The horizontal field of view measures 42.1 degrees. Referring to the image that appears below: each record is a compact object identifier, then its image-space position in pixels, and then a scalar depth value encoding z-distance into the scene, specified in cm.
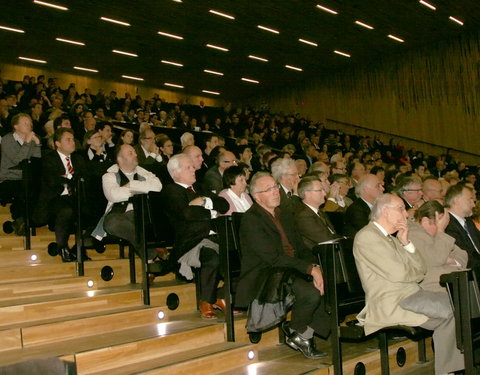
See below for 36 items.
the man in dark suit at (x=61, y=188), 450
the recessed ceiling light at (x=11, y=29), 1297
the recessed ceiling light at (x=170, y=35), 1355
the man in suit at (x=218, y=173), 573
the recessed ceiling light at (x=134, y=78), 1797
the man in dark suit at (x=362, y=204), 491
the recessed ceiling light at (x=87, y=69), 1680
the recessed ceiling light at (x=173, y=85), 1898
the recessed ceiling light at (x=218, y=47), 1473
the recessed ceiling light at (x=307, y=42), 1441
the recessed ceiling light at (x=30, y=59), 1585
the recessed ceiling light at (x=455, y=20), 1339
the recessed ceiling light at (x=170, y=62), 1612
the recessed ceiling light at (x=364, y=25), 1315
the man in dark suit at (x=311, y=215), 439
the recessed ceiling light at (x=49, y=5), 1122
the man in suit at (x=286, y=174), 565
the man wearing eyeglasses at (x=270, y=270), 371
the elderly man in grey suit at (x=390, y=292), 336
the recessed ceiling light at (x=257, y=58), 1582
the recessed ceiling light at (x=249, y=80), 1858
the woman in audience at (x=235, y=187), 478
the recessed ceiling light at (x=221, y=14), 1216
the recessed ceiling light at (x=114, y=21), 1245
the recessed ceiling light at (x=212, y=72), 1731
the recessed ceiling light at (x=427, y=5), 1192
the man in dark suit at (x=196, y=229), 411
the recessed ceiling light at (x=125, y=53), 1503
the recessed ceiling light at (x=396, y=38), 1454
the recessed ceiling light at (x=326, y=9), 1199
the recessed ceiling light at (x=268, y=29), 1327
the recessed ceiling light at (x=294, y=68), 1733
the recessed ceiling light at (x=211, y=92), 2009
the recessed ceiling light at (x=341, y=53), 1589
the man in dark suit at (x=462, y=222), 484
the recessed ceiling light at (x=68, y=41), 1395
